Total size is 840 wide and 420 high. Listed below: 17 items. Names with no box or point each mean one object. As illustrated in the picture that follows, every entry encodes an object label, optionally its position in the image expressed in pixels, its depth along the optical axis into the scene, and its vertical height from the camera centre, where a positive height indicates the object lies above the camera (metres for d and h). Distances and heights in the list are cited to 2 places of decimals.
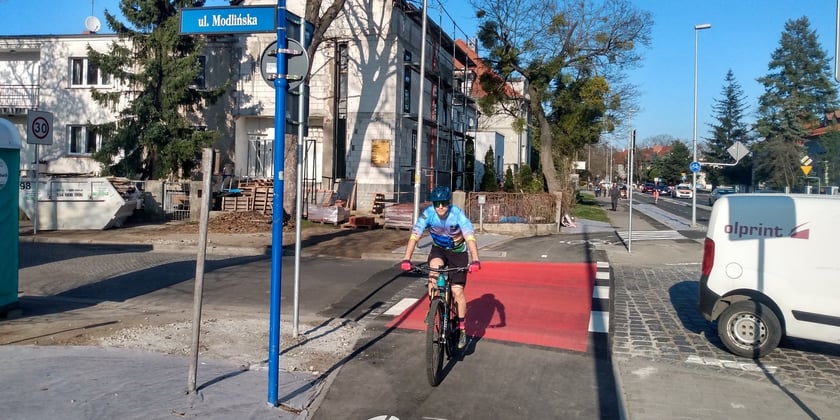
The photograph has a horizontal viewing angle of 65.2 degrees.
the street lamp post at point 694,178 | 26.55 +1.07
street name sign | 5.75 +1.53
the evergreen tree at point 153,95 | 26.09 +3.94
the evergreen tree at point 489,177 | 35.06 +1.17
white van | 6.71 -0.70
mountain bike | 5.88 -1.22
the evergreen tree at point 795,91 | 57.56 +10.16
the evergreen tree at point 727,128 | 69.19 +8.00
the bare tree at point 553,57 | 28.50 +6.33
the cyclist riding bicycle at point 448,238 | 6.55 -0.41
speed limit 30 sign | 15.39 +1.48
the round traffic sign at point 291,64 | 5.95 +1.21
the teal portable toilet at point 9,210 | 8.12 -0.27
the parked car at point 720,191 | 50.53 +1.04
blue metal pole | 5.24 -0.21
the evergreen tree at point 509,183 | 37.76 +0.93
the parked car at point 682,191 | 71.11 +1.25
